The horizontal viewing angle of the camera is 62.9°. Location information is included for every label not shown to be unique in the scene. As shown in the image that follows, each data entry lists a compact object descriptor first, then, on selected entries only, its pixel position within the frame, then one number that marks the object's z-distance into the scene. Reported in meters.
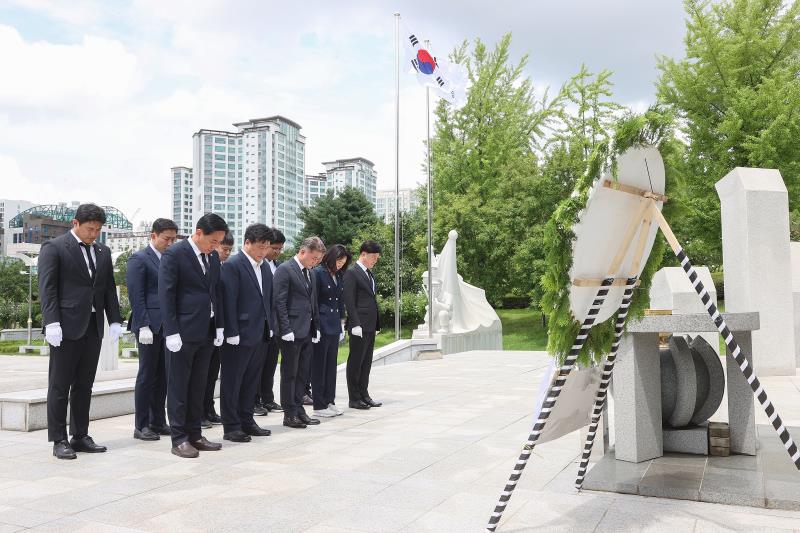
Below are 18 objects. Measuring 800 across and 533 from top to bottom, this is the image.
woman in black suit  7.75
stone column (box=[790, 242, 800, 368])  12.24
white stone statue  20.22
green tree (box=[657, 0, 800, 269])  20.80
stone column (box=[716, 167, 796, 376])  10.47
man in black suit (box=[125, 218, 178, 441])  6.35
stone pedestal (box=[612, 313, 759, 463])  4.64
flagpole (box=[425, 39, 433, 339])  18.96
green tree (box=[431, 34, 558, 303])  29.95
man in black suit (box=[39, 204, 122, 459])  5.45
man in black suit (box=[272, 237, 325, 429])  6.95
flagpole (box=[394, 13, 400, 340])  18.08
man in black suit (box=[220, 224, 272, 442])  6.29
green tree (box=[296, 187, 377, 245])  40.84
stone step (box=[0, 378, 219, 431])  6.82
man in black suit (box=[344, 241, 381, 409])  8.02
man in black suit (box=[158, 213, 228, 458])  5.51
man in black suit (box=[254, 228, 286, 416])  7.65
